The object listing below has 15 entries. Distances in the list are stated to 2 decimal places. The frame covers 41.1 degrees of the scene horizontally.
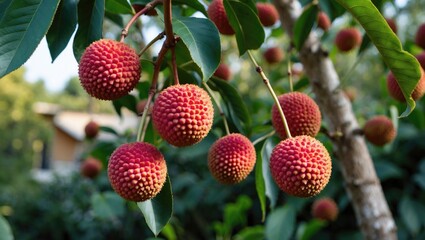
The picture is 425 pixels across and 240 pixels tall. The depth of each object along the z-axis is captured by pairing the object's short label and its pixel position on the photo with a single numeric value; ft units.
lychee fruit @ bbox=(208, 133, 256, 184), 1.16
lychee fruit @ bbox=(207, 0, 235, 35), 1.33
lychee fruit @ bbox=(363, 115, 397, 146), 1.73
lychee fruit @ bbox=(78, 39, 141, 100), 1.01
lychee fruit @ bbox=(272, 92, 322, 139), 1.22
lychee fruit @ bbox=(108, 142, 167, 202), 1.00
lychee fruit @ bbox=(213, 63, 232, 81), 1.82
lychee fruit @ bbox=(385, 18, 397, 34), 1.84
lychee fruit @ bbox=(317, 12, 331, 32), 2.12
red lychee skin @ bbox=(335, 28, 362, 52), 2.26
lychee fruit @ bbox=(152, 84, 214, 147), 1.00
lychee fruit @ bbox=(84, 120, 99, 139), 6.03
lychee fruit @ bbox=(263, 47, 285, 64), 6.04
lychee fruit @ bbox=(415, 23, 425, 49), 1.97
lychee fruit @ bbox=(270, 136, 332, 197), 1.04
